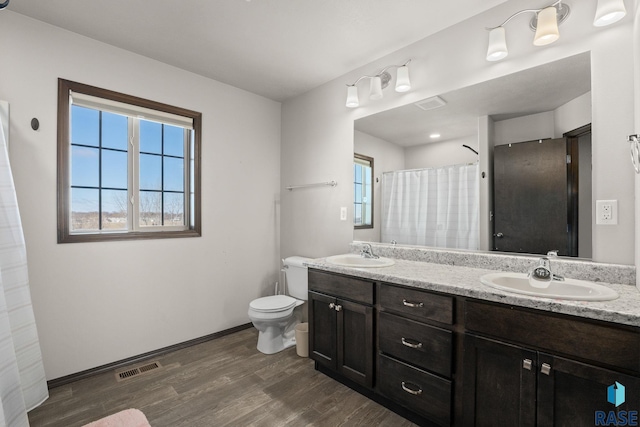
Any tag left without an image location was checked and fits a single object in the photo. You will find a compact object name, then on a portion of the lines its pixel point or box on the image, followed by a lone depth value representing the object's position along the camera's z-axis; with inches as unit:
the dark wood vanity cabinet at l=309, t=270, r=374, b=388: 73.6
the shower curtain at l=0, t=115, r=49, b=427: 60.4
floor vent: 85.9
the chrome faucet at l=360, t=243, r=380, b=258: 91.7
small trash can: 98.7
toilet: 97.6
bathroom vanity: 43.3
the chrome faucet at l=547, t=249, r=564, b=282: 64.3
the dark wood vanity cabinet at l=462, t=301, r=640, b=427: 42.0
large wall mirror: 63.7
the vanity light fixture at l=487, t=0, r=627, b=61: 54.8
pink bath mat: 52.5
